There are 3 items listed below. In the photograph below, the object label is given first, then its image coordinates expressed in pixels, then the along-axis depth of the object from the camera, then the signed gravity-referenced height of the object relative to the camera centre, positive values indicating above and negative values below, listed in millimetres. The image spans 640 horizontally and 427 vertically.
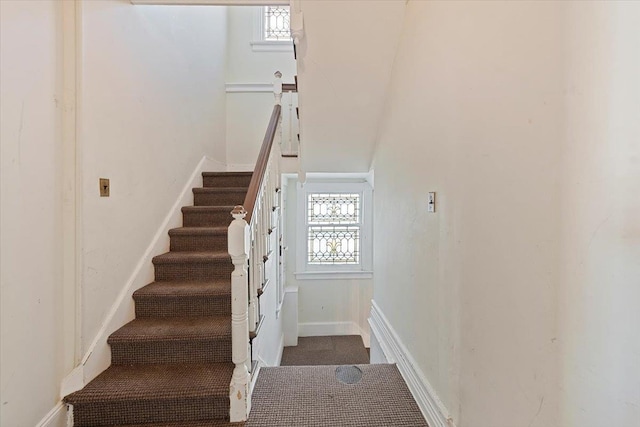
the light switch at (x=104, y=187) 1761 +126
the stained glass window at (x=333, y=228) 4508 -271
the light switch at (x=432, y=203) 1494 +34
